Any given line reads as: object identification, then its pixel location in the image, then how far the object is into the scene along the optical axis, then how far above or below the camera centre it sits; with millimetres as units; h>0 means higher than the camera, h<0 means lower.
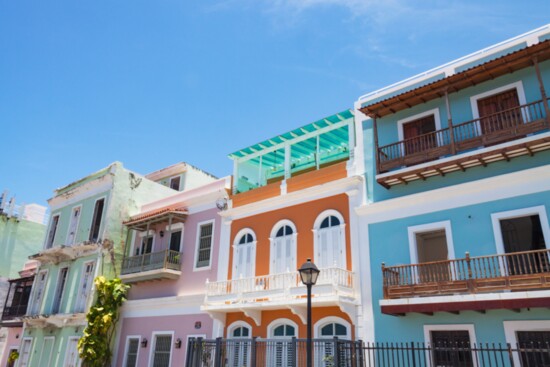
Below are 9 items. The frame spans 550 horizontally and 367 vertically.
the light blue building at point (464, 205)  10742 +4380
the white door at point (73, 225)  24453 +7108
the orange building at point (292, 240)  13828 +4286
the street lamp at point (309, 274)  9822 +1971
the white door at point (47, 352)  22172 +429
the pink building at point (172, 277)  18078 +3532
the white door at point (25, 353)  23625 +374
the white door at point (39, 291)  24505 +3644
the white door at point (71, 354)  20812 +348
